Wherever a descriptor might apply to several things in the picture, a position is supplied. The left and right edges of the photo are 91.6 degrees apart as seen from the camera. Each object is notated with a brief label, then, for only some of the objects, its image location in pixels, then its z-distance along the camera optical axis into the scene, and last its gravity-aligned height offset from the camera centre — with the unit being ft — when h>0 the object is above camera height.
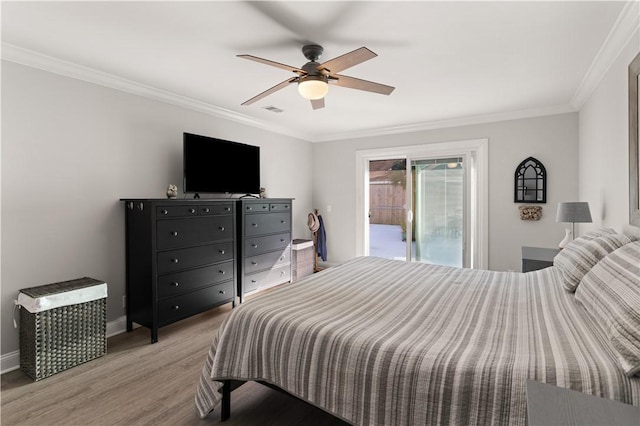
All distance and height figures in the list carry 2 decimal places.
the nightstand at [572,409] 2.59 -1.78
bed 3.60 -1.92
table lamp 9.39 -0.17
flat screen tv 11.18 +1.72
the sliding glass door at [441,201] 14.53 +0.35
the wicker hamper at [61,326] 7.50 -2.94
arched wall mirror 13.08 +1.05
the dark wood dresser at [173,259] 9.42 -1.59
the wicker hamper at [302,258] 15.88 -2.61
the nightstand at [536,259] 9.86 -1.69
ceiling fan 6.70 +3.16
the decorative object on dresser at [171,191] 10.73 +0.66
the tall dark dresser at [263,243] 12.39 -1.45
